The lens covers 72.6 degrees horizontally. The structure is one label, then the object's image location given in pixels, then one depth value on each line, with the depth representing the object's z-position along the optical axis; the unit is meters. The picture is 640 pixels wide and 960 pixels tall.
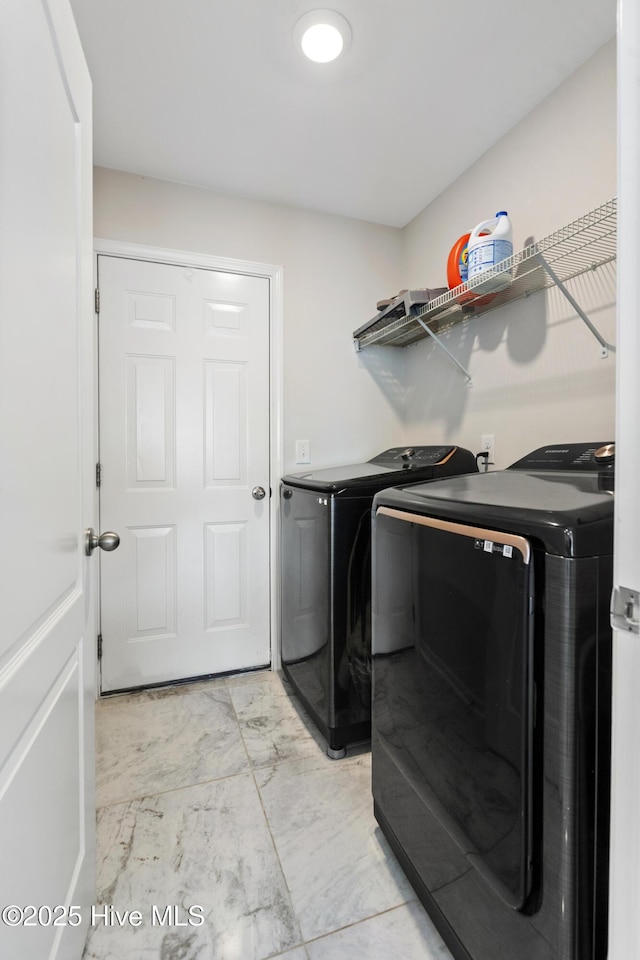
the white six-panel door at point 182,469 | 2.05
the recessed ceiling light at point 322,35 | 1.31
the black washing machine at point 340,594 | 1.62
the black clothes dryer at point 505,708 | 0.69
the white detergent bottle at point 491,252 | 1.49
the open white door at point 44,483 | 0.58
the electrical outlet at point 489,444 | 1.86
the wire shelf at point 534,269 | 1.30
